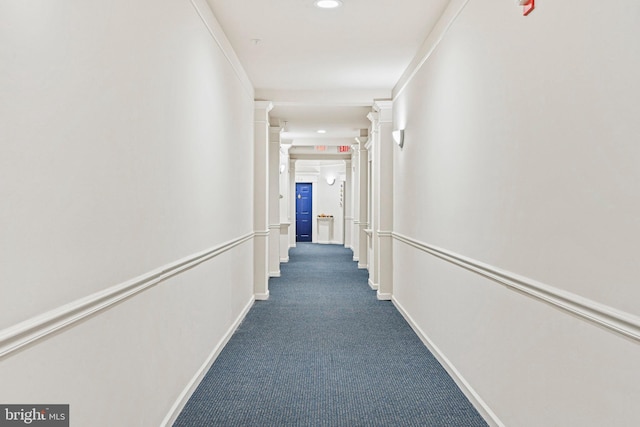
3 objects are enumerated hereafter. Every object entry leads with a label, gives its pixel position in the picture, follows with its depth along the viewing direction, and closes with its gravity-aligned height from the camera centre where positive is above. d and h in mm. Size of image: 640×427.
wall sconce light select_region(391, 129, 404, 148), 5250 +712
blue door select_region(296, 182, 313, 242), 16234 -360
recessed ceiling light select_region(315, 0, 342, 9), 3363 +1381
